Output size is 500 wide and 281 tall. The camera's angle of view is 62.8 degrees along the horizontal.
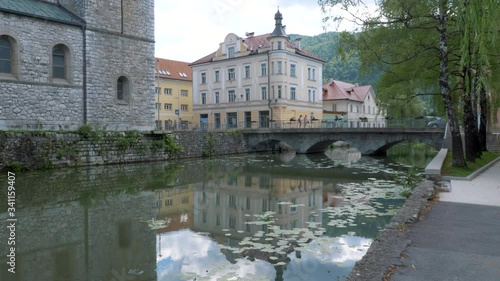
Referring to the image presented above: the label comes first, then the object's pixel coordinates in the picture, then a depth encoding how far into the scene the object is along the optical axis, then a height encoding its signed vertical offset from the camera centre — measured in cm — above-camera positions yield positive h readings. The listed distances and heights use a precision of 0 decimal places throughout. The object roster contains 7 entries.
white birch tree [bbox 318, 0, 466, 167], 1354 +405
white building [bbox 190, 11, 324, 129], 4238 +651
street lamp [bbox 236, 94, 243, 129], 4569 +446
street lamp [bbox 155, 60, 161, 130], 4663 +599
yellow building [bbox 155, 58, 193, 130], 4984 +642
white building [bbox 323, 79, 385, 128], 5622 +550
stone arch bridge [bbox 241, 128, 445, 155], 2888 +14
